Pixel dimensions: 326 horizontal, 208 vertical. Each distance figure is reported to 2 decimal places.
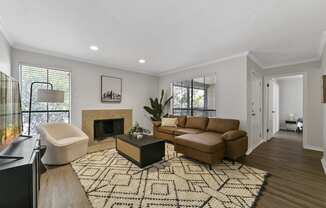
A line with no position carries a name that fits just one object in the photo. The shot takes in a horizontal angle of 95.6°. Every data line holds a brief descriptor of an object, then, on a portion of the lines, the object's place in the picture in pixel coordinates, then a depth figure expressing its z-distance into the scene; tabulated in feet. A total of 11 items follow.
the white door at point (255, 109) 13.00
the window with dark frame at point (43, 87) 11.52
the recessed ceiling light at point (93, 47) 10.90
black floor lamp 9.66
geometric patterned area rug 6.10
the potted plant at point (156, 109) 19.10
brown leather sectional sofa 9.03
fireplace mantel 14.47
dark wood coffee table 9.20
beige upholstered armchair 9.55
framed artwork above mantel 15.78
